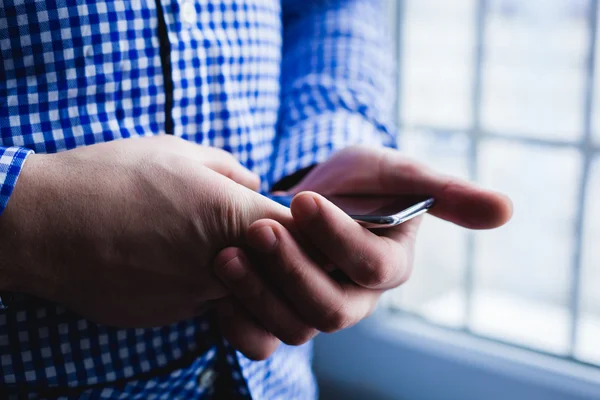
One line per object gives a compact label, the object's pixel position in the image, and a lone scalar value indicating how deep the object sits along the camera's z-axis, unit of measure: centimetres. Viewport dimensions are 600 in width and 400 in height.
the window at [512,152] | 102
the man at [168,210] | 44
